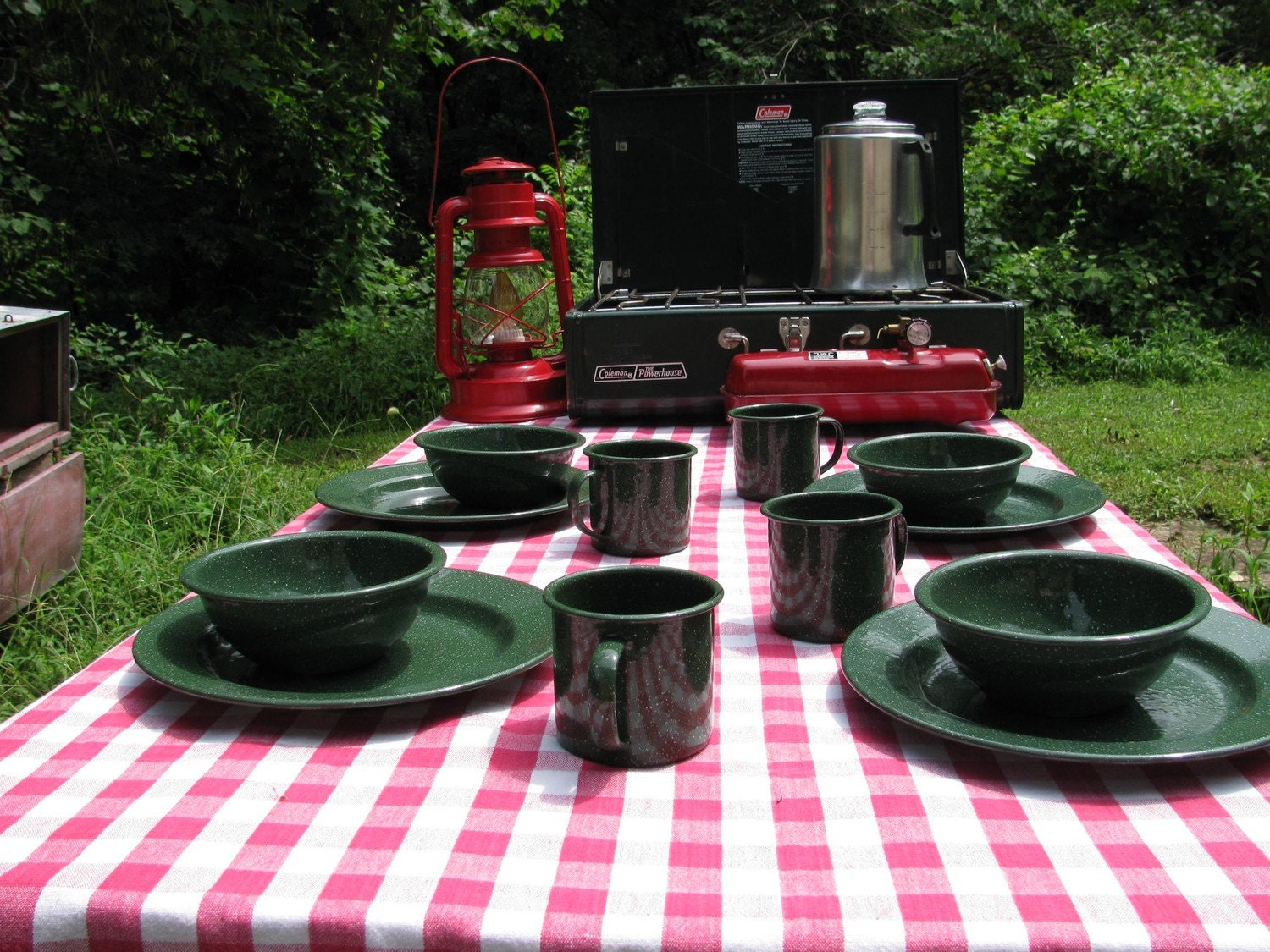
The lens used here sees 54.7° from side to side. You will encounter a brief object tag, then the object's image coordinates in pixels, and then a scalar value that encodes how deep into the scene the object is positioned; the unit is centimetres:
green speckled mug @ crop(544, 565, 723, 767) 79
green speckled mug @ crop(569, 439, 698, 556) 130
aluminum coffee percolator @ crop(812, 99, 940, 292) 226
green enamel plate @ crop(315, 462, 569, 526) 144
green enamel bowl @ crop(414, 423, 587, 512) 146
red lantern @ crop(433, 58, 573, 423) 231
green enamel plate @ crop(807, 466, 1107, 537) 134
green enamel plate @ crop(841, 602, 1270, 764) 78
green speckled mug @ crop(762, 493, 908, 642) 105
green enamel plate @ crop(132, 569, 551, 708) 90
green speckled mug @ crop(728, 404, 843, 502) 156
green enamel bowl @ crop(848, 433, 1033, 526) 133
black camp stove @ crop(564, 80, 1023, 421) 285
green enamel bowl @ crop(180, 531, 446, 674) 90
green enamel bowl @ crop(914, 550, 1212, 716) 79
